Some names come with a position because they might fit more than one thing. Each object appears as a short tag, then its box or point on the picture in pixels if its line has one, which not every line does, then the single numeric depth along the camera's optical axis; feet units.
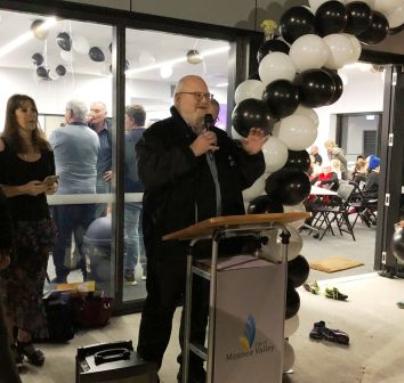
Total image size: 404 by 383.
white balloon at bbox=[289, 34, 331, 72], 9.03
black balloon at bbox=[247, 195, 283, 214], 9.12
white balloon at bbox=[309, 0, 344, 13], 9.66
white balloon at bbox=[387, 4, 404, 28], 10.79
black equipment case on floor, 6.49
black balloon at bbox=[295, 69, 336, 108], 8.90
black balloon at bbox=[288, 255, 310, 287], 9.43
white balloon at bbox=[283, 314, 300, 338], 9.05
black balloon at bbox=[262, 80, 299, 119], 8.84
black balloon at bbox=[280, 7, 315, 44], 9.41
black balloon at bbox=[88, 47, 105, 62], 19.08
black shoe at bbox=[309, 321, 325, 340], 10.94
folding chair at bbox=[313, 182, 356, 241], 23.04
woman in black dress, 8.78
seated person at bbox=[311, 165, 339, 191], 26.71
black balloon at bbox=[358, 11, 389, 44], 10.23
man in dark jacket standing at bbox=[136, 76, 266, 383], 7.17
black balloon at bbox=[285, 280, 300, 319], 8.91
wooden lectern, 6.25
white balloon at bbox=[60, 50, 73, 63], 21.55
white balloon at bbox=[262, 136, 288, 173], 9.05
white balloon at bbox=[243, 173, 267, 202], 9.35
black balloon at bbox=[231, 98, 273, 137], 8.80
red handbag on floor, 11.07
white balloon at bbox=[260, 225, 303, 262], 7.88
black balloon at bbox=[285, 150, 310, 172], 9.60
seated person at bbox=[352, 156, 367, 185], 30.84
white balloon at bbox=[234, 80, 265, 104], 9.46
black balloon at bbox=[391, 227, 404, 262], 11.36
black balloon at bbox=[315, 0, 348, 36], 9.36
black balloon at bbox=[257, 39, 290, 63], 9.70
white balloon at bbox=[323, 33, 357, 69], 9.52
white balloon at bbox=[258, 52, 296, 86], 9.15
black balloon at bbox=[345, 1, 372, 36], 9.68
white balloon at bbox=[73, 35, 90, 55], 18.34
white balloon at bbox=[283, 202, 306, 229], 9.59
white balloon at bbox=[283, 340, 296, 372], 8.90
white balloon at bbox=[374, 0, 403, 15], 10.39
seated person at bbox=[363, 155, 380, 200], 25.76
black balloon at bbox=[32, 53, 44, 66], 26.40
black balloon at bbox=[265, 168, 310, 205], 9.17
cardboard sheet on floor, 17.01
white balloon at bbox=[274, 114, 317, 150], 9.23
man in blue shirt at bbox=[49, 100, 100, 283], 12.48
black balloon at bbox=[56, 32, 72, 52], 18.99
